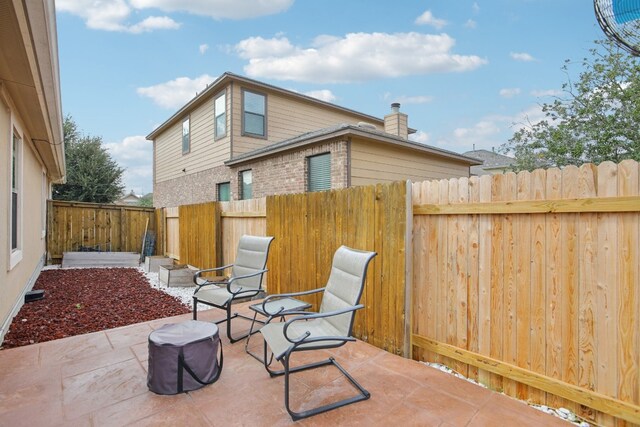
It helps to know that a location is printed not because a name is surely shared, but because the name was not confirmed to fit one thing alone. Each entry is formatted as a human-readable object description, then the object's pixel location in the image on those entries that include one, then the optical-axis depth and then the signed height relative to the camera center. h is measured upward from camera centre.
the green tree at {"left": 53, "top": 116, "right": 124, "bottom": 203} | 16.17 +2.04
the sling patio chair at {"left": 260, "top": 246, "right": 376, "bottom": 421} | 2.36 -0.93
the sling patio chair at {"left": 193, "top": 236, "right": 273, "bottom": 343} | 3.81 -0.90
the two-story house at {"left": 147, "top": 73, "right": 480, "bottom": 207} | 7.95 +1.75
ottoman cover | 2.63 -1.18
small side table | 3.07 -0.95
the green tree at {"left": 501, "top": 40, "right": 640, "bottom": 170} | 8.82 +2.75
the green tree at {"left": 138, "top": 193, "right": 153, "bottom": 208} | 30.29 +1.03
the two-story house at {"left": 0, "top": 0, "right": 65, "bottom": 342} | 2.42 +1.30
